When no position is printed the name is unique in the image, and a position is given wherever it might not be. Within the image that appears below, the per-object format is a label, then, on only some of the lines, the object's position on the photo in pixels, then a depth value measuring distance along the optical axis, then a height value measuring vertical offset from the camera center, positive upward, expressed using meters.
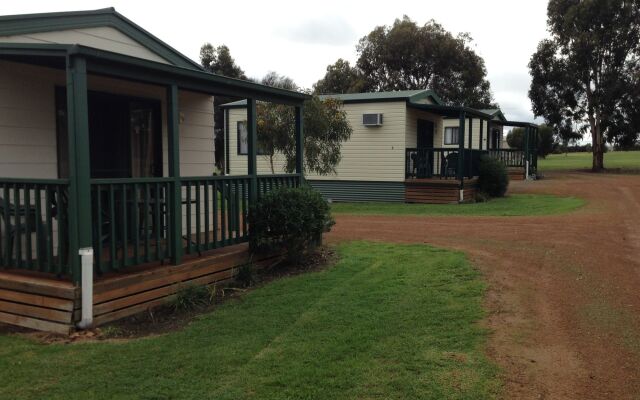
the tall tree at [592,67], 27.95 +5.33
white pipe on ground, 4.62 -0.92
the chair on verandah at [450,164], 15.87 +0.15
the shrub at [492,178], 16.67 -0.27
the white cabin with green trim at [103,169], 4.68 +0.04
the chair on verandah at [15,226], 4.91 -0.48
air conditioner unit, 16.16 +1.46
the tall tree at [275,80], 38.23 +6.35
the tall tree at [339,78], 38.25 +6.35
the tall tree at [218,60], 35.88 +7.14
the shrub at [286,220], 6.73 -0.59
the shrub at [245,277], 6.45 -1.22
